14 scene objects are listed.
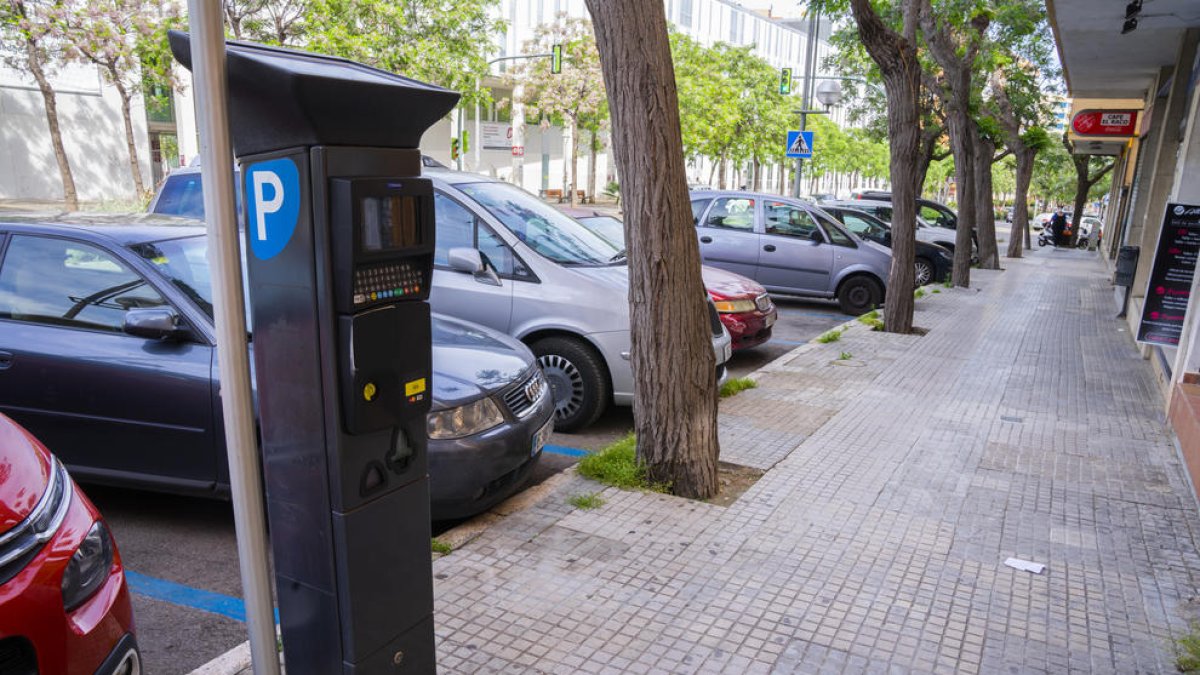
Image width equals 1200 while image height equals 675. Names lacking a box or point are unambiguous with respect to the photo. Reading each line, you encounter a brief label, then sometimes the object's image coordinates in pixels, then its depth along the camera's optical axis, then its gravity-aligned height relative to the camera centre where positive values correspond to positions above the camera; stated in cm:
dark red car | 834 -135
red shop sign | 1956 +134
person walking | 3623 -202
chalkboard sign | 826 -91
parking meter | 211 -46
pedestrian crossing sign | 1800 +55
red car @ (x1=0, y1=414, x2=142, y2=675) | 209 -114
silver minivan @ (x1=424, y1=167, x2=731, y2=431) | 617 -97
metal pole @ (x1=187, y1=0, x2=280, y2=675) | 204 -44
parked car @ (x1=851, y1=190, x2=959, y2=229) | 1986 -89
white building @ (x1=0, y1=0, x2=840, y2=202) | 2734 +58
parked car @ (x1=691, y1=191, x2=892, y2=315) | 1234 -107
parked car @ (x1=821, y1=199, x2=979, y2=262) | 1856 -121
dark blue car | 411 -112
